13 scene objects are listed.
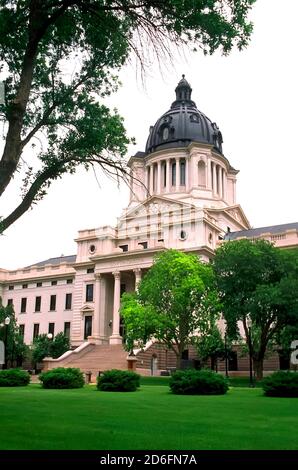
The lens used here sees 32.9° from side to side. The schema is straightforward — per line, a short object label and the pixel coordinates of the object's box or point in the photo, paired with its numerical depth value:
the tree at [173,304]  37.75
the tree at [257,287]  34.56
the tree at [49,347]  54.28
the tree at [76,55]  12.07
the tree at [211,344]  39.78
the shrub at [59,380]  25.83
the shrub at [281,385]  20.83
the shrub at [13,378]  28.11
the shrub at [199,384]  21.95
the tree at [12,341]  52.97
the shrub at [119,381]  23.48
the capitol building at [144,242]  53.19
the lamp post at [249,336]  31.49
